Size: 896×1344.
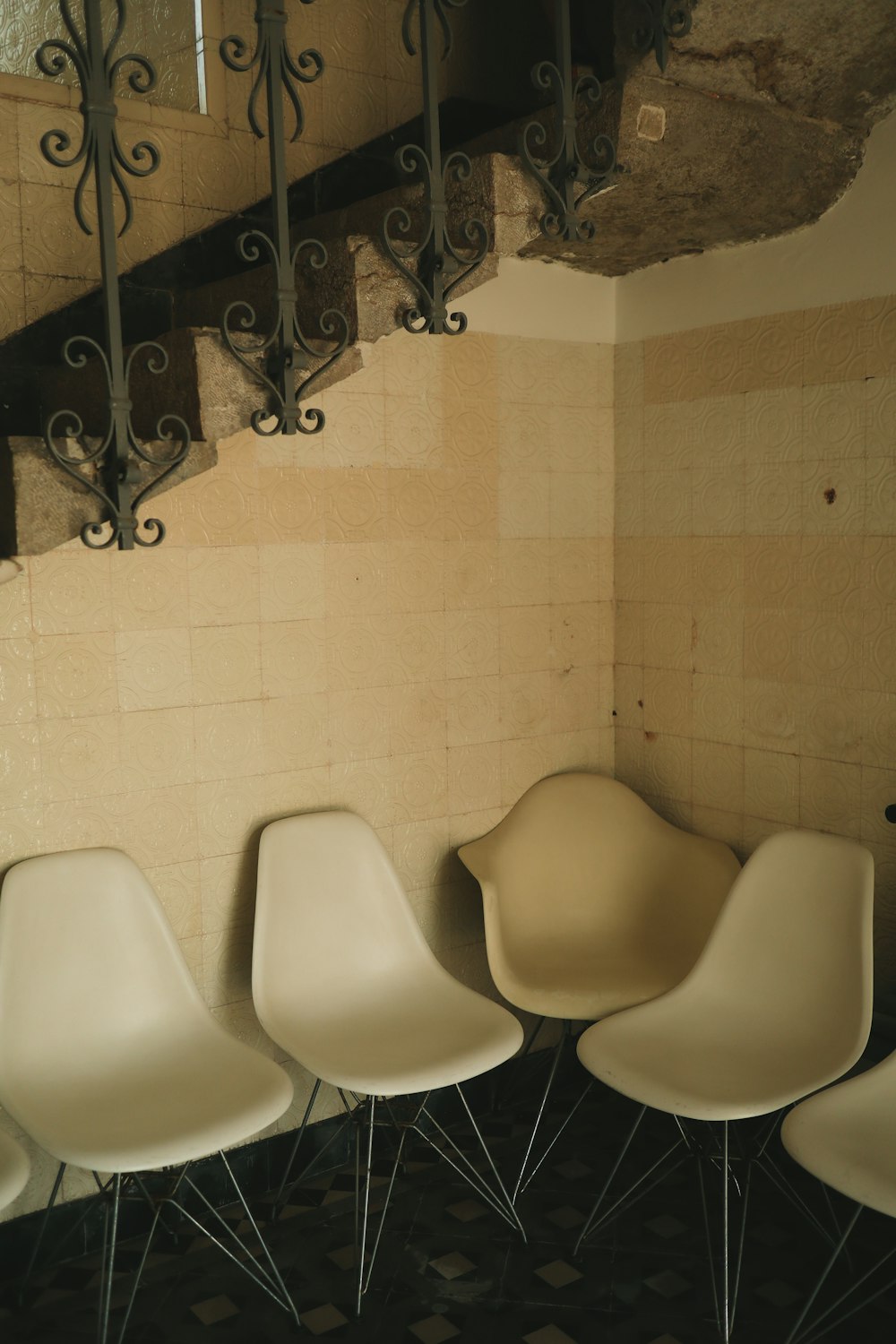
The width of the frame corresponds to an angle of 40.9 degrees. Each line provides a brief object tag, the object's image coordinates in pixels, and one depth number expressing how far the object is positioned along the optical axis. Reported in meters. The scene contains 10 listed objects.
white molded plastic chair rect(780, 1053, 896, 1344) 2.25
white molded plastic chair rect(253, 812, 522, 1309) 2.80
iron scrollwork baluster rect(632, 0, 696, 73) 2.43
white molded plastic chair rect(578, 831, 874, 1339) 2.63
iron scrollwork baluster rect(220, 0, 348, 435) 2.24
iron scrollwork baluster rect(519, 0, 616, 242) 2.45
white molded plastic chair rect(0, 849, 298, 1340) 2.46
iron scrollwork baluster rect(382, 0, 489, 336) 2.35
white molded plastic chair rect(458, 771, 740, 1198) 3.26
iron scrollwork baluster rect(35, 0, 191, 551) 2.09
